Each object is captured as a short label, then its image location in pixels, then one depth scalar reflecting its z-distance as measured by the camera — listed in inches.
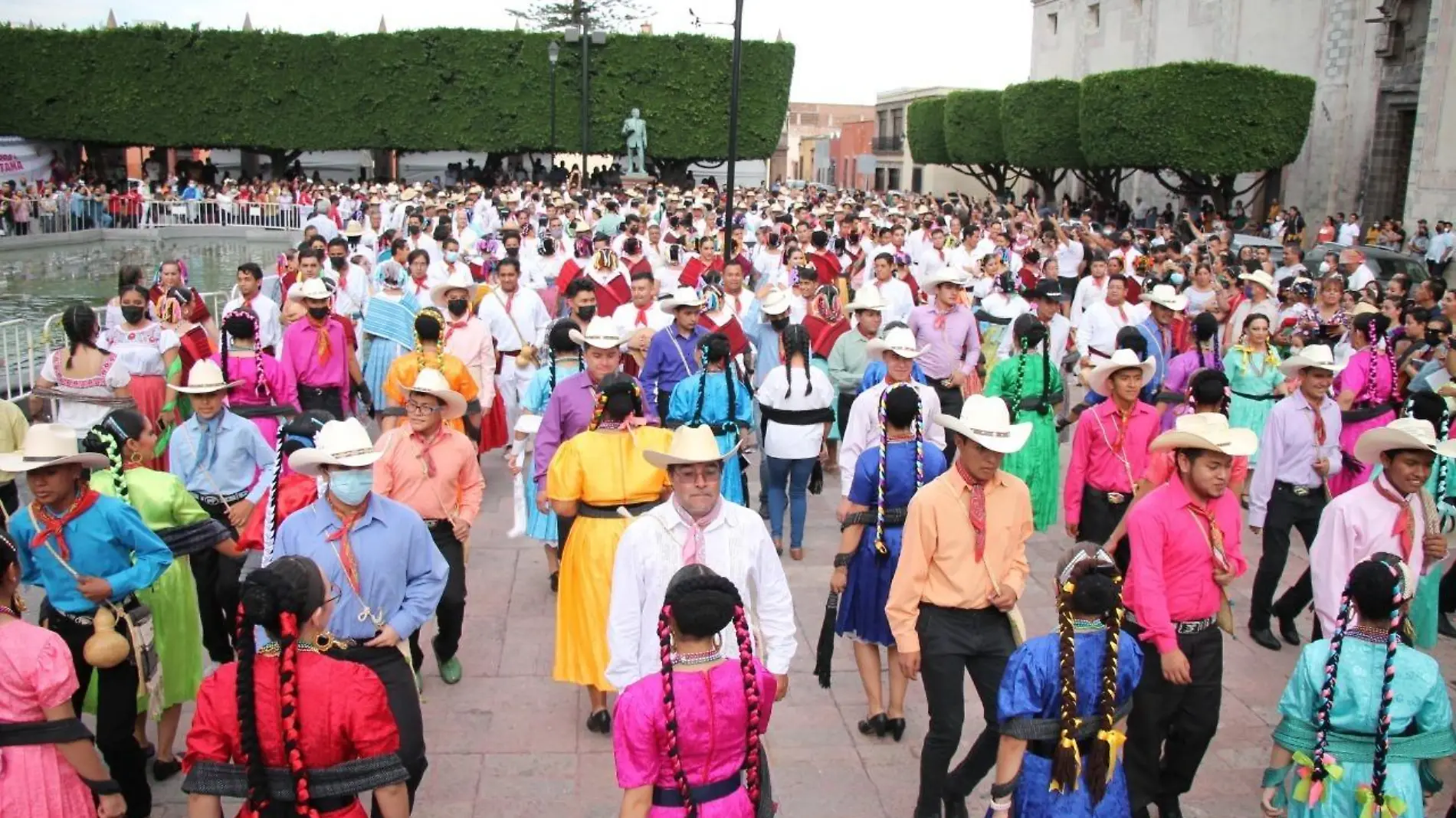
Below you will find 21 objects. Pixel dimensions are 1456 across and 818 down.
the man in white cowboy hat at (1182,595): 188.2
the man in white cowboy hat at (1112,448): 265.0
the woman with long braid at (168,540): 205.2
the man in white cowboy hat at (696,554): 171.6
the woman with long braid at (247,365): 303.3
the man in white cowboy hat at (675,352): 337.1
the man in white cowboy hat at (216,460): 241.8
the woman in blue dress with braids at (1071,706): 148.9
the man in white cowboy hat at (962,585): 184.5
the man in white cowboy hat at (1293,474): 276.4
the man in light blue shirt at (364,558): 172.9
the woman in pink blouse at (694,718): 126.8
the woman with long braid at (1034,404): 324.5
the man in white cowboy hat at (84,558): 181.6
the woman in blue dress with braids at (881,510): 220.2
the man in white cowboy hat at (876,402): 259.3
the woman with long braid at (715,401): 304.8
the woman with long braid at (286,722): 127.0
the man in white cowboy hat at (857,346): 371.2
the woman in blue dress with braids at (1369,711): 154.3
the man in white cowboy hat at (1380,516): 200.1
